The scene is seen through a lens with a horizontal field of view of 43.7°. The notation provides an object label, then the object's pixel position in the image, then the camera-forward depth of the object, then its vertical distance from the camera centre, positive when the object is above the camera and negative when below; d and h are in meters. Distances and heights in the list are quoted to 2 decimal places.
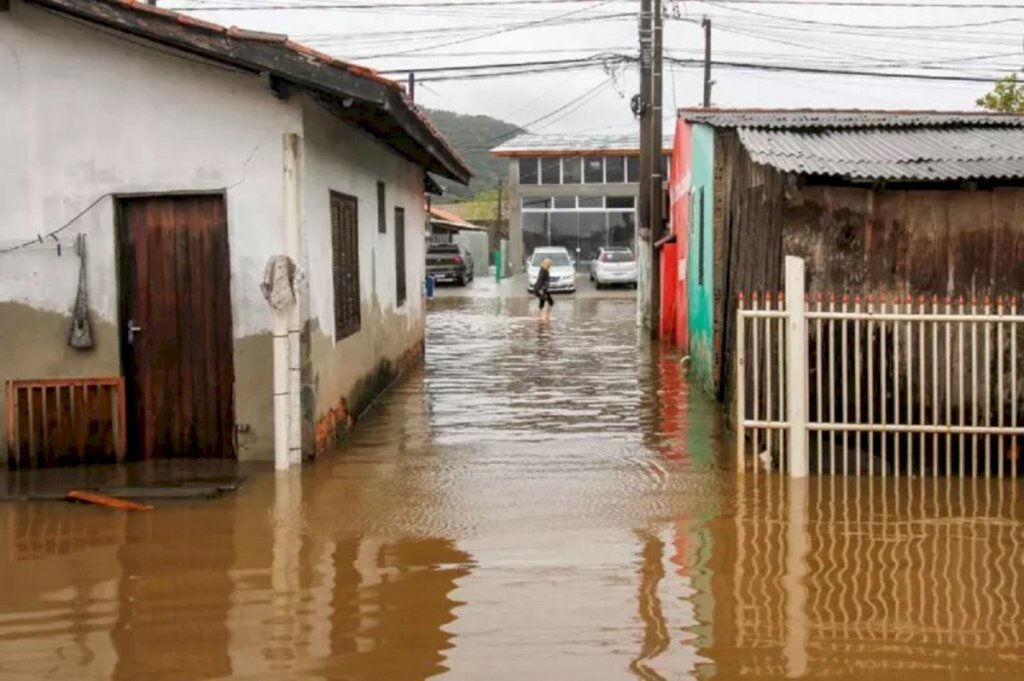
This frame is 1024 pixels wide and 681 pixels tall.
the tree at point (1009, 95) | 26.17 +3.43
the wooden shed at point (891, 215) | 10.36 +0.41
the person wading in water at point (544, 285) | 32.09 -0.36
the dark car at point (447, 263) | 45.53 +0.34
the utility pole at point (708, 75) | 41.28 +6.29
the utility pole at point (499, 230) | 65.93 +2.22
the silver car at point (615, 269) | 43.22 +0.01
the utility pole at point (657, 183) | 24.44 +1.66
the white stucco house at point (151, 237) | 10.45 +0.34
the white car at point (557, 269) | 41.38 +0.07
